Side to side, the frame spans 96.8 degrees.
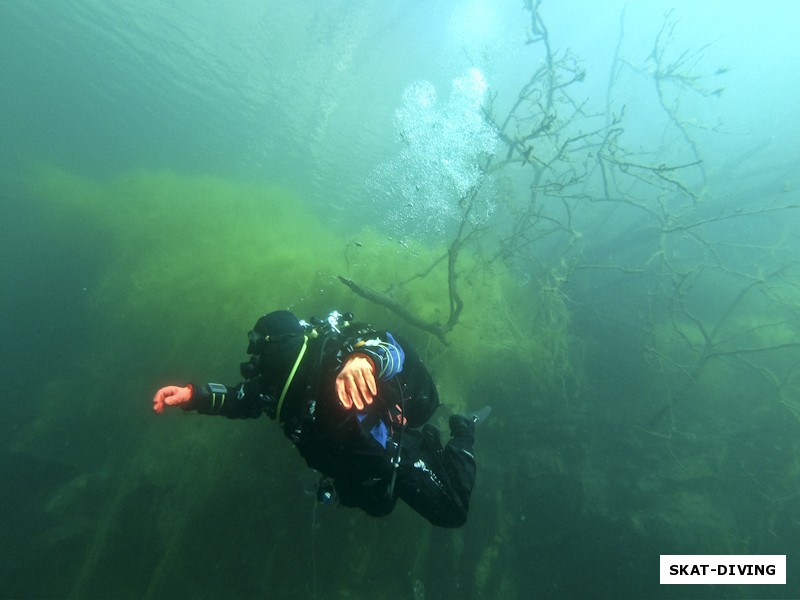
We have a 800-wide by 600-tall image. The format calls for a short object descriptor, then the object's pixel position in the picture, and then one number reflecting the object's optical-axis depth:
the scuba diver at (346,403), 2.55
